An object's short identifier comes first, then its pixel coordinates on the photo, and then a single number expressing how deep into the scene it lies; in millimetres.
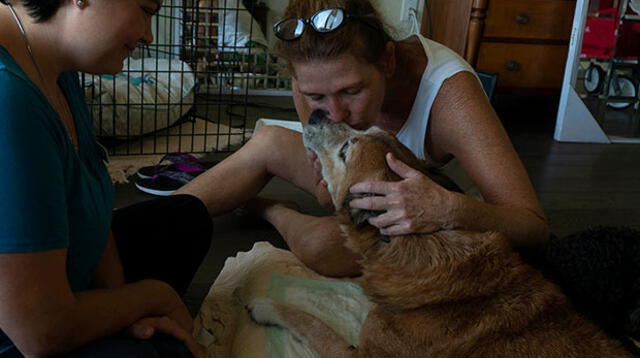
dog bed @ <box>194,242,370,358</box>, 1580
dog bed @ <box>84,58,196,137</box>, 3045
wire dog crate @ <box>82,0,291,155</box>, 3092
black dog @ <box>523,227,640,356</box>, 1521
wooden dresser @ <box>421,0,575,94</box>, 3992
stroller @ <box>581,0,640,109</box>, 3957
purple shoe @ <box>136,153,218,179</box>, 2605
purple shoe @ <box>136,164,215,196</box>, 2488
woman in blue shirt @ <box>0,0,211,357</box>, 825
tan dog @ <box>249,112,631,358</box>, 1213
